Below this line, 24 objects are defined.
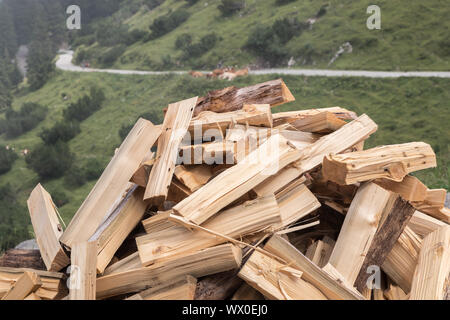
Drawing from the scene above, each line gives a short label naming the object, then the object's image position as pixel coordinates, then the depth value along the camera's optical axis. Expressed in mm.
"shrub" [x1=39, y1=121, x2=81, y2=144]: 25828
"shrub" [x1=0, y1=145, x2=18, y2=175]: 23906
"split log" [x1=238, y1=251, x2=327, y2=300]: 2186
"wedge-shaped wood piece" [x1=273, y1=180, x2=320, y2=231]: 2604
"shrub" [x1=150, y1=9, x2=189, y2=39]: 32031
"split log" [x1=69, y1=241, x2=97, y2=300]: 2123
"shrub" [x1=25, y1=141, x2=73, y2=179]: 22609
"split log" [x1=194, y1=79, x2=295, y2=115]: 3621
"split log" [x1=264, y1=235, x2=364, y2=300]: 2236
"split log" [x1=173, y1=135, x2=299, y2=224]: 2387
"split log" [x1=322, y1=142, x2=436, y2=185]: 2590
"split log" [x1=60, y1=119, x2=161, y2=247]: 2535
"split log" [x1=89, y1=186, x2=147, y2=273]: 2514
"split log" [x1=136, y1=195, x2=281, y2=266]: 2375
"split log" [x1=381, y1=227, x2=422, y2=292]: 2613
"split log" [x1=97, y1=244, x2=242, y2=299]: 2246
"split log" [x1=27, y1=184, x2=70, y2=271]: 2484
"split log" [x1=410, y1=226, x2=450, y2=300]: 2391
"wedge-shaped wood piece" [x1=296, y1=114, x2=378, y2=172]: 2842
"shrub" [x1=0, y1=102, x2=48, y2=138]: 28469
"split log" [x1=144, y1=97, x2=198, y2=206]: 2637
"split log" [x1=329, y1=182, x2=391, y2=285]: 2443
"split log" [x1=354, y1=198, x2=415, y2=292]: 2477
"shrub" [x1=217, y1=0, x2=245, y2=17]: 29438
